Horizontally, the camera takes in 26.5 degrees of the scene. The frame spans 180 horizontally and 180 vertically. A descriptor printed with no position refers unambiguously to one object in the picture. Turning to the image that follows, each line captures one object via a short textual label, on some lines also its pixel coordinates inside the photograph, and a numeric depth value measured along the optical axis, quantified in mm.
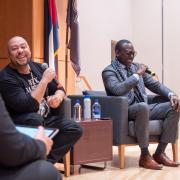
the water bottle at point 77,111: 3475
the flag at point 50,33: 4102
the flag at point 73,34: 4367
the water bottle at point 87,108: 3481
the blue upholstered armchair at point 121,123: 3424
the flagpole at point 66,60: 4395
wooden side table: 3193
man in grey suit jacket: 3410
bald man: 2629
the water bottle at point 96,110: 3493
